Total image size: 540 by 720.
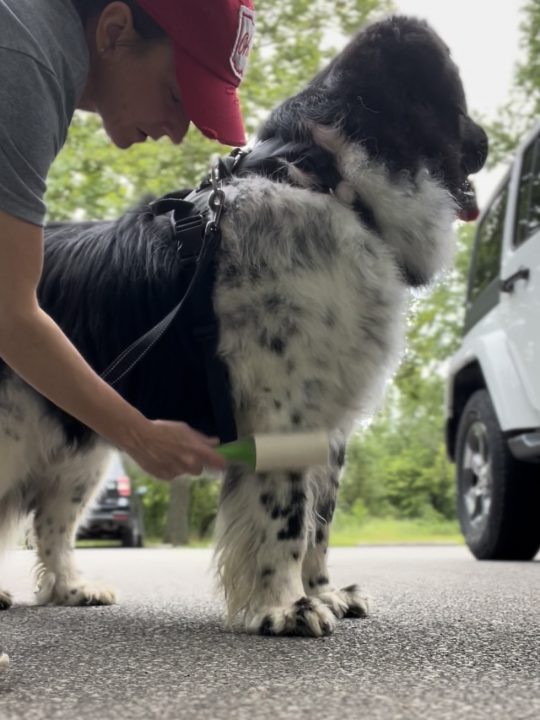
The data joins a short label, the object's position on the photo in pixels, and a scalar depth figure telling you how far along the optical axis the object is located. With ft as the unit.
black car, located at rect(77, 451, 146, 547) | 46.26
